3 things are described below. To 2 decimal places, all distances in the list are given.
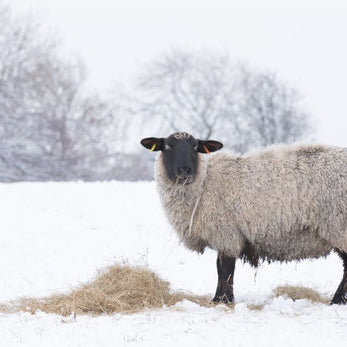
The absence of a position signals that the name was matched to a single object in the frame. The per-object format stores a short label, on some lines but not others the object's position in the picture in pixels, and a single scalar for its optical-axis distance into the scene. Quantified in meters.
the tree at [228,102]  101.19
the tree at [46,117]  72.87
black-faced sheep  16.64
